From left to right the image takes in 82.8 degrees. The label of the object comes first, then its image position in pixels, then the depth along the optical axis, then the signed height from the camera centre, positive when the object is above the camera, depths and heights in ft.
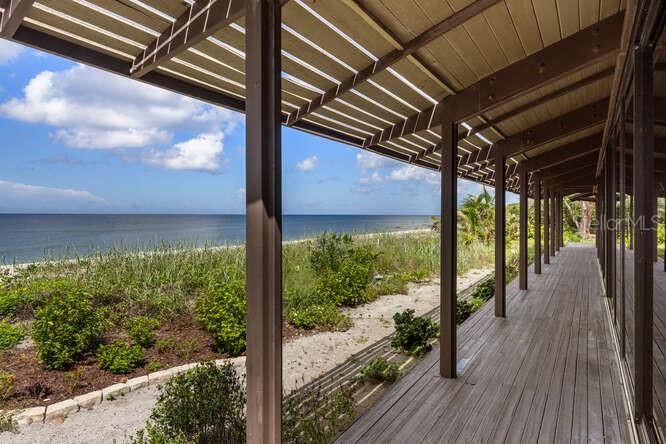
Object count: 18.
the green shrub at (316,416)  8.01 -4.61
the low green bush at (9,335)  14.07 -4.24
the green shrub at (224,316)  15.33 -3.88
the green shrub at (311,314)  19.08 -4.79
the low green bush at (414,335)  14.47 -4.48
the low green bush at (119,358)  13.10 -4.73
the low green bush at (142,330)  14.89 -4.25
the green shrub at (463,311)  18.20 -4.47
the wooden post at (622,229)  10.37 -0.25
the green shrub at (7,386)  11.16 -4.84
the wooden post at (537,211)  27.99 +0.69
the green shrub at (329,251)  26.63 -2.11
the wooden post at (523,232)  21.21 -0.63
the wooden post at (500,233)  16.33 -0.52
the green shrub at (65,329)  12.80 -3.71
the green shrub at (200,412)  8.61 -4.48
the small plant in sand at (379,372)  11.93 -4.81
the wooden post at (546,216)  32.19 +0.36
